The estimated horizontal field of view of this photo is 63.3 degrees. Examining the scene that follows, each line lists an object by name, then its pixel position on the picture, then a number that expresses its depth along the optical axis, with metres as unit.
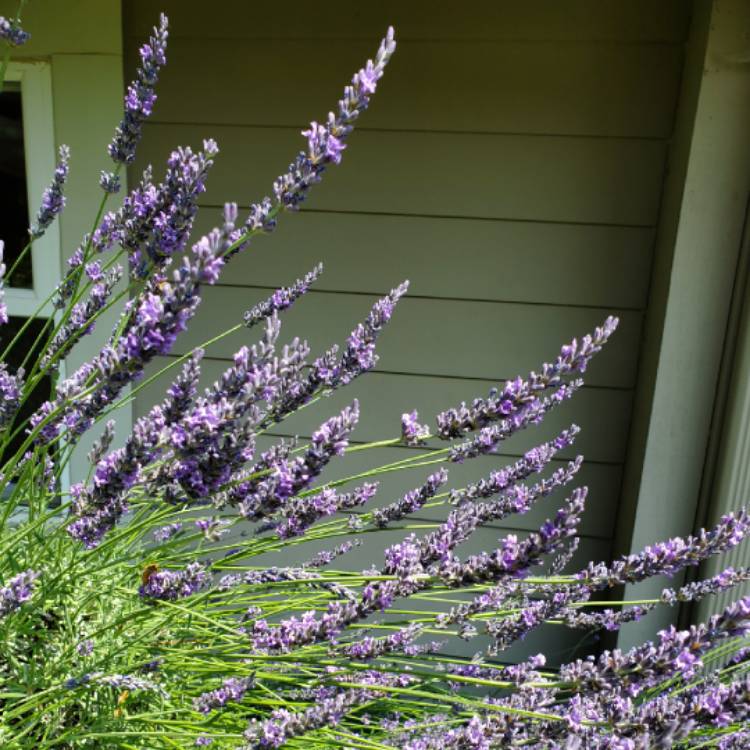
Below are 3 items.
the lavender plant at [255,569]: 0.54
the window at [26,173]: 1.78
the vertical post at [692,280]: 1.40
